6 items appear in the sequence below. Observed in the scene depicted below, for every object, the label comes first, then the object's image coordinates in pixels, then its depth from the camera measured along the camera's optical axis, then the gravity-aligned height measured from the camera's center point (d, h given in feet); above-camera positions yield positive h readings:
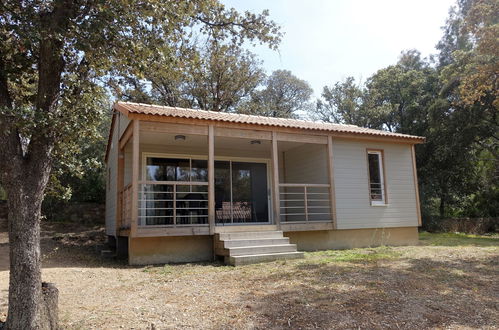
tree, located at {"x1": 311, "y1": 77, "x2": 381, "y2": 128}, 79.29 +23.99
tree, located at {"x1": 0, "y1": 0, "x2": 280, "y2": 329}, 11.28 +5.47
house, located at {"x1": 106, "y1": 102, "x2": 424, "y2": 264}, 26.43 +2.16
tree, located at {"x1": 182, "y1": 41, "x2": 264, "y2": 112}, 63.21 +21.38
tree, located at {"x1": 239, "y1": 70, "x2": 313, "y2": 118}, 83.66 +27.58
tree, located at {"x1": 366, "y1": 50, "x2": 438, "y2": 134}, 66.80 +20.96
